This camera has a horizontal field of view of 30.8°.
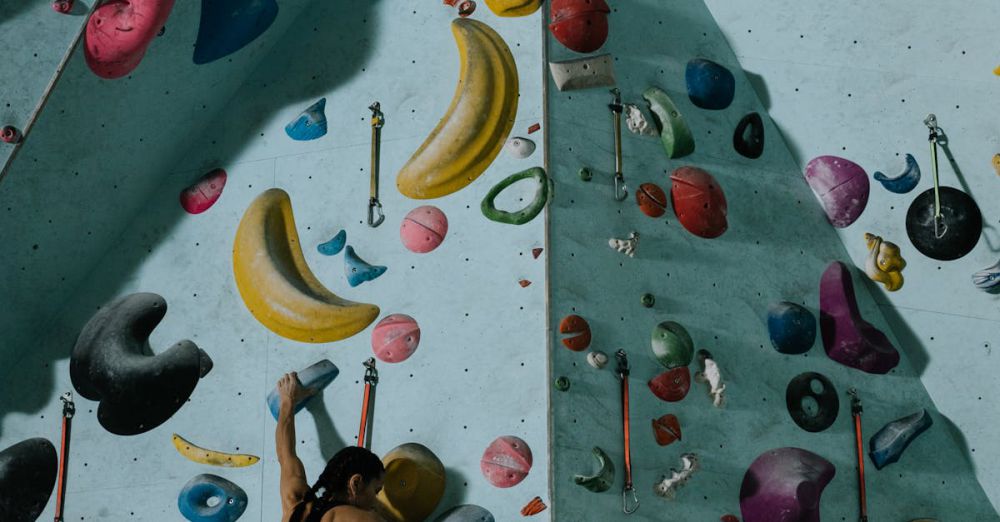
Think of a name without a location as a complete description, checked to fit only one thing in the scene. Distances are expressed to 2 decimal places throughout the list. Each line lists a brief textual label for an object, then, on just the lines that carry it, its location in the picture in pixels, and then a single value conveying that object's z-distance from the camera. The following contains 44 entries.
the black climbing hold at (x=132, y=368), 7.51
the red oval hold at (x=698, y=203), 7.20
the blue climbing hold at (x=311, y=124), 7.50
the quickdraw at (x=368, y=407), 7.02
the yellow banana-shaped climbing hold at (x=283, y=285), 7.20
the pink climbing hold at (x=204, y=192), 7.66
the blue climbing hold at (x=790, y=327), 7.31
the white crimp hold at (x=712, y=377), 7.08
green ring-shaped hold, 6.88
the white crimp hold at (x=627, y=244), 6.99
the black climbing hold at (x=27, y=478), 7.61
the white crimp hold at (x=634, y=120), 7.18
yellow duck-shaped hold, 7.55
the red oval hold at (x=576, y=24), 7.11
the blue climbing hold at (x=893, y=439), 7.40
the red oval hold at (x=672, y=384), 6.99
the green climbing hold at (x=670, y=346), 7.01
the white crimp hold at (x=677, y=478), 6.91
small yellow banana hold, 7.31
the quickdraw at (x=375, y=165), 7.25
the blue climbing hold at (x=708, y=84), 7.41
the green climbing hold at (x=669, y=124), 7.27
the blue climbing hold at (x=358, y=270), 7.20
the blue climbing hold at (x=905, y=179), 7.62
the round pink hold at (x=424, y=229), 7.07
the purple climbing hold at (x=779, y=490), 7.14
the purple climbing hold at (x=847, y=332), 7.44
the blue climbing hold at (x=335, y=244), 7.31
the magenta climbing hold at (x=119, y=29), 7.25
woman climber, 6.45
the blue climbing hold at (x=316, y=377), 7.18
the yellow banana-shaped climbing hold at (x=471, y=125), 7.07
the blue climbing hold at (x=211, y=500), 7.29
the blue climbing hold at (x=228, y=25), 7.48
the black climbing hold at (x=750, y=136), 7.50
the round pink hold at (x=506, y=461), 6.72
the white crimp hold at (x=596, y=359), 6.81
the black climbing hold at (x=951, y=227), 7.58
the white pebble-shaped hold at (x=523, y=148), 6.98
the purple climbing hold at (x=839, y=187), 7.58
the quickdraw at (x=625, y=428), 6.83
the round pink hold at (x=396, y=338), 7.02
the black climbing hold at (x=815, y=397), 7.31
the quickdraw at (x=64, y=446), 7.59
